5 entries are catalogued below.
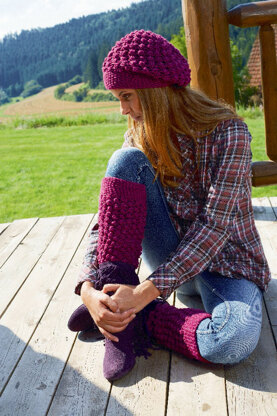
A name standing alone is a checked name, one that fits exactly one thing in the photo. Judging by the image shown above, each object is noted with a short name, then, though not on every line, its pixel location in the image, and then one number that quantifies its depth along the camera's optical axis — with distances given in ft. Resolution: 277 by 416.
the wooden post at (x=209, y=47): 7.88
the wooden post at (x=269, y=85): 8.26
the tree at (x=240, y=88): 48.78
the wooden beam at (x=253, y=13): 7.82
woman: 5.19
